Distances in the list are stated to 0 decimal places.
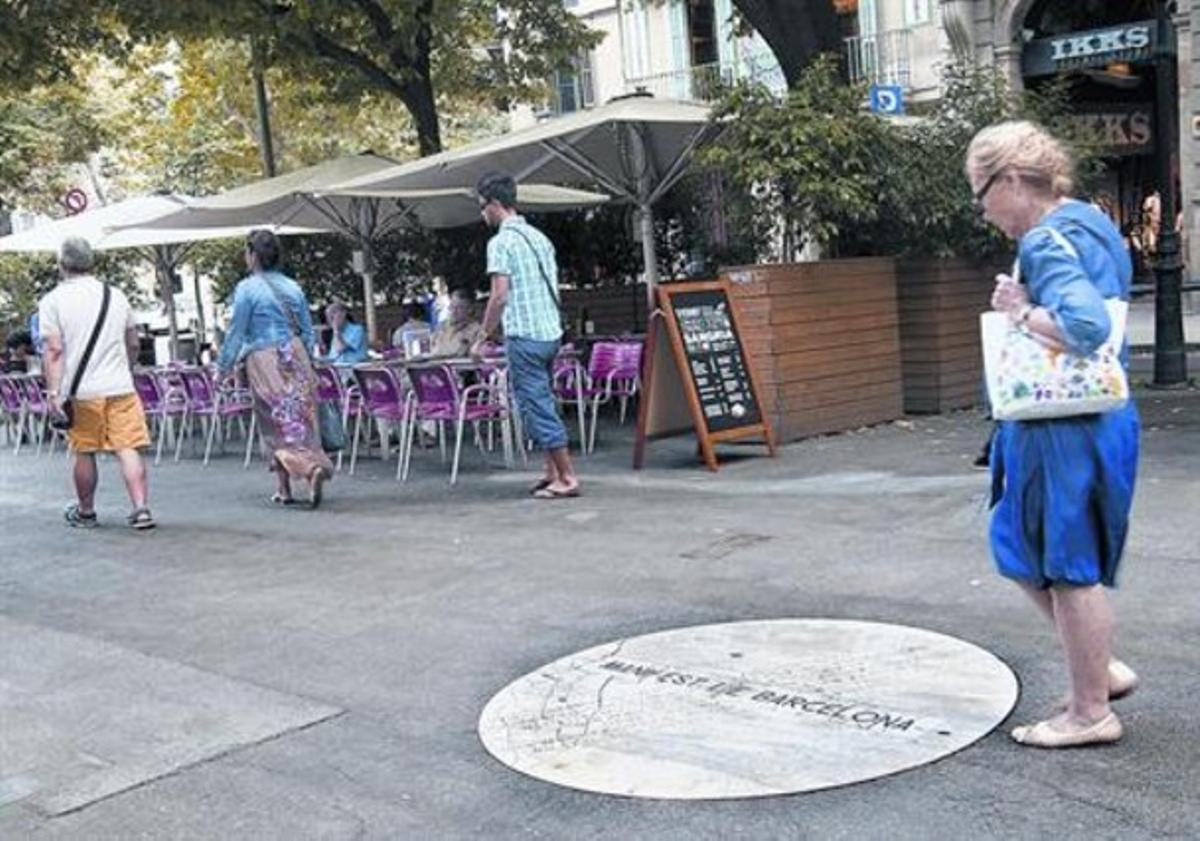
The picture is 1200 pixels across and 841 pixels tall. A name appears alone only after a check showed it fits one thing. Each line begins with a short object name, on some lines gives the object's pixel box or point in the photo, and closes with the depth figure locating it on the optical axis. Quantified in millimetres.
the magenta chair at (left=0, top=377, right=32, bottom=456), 14273
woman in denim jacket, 8781
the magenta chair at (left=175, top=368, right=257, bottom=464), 12258
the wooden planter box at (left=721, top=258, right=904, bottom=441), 9953
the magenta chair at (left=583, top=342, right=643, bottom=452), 10719
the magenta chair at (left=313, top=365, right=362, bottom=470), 11227
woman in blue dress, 3555
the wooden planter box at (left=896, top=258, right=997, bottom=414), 11234
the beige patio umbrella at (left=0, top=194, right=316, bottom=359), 14344
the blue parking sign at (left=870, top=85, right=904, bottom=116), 11798
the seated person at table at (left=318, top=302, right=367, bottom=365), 12453
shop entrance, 22125
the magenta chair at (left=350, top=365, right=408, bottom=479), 10211
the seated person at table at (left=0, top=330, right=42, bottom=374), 16016
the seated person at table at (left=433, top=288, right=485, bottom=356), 11856
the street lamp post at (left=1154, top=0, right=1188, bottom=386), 11781
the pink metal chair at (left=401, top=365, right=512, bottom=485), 9734
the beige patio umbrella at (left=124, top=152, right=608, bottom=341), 13516
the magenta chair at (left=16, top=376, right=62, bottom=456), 13867
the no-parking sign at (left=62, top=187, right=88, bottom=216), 23688
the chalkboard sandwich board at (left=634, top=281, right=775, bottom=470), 9281
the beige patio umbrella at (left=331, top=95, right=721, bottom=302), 10125
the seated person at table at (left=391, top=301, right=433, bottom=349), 13062
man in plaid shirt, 8375
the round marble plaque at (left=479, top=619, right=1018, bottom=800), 3834
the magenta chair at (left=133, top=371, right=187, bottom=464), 12609
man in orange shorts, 8281
